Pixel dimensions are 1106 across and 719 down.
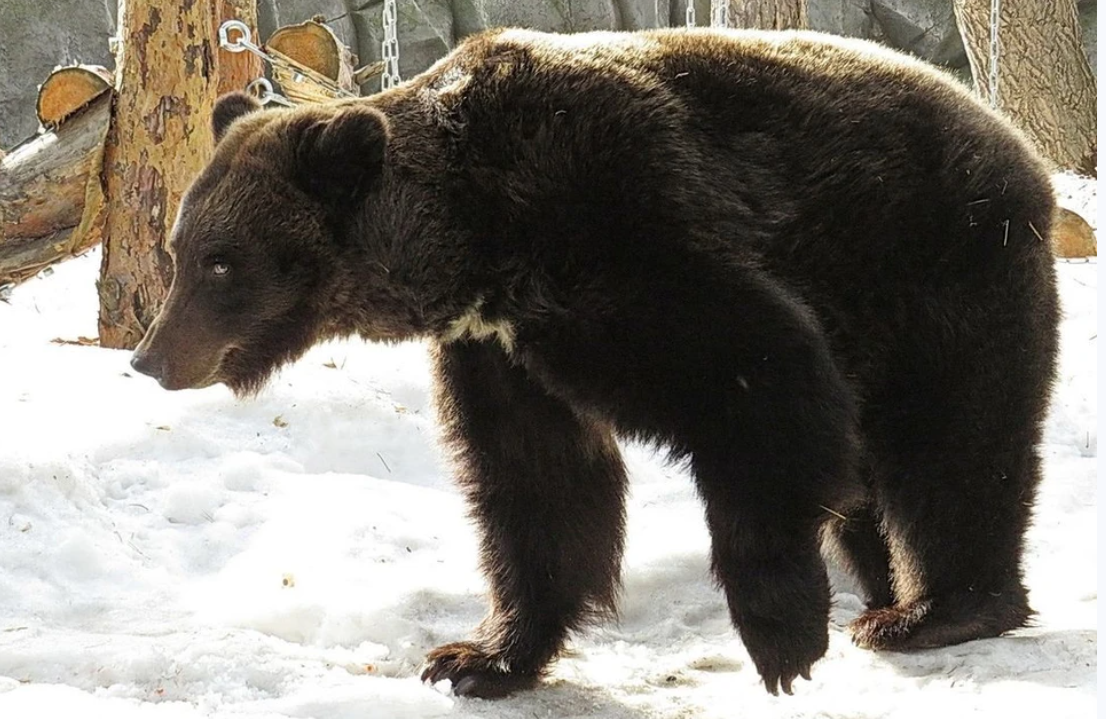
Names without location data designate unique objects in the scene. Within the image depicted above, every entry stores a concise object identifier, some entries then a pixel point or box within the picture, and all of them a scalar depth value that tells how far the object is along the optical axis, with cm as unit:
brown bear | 788
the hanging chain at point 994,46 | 1950
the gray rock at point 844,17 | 5016
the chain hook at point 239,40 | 1457
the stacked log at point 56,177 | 1580
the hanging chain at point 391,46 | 1372
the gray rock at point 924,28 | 5000
